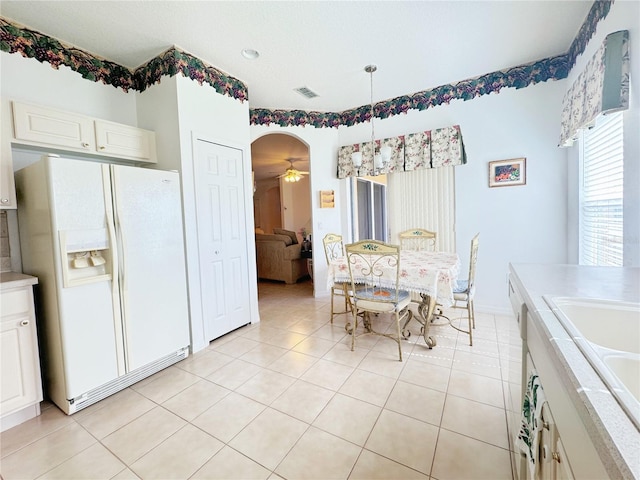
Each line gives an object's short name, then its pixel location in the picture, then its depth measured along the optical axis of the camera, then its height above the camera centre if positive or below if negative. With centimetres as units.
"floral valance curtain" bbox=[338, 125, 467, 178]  342 +90
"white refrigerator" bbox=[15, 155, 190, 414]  180 -27
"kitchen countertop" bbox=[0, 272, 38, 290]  169 -28
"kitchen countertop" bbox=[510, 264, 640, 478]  43 -34
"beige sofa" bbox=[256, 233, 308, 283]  535 -64
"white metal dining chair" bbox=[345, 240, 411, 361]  239 -54
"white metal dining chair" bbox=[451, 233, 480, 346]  267 -70
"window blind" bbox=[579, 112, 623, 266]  195 +16
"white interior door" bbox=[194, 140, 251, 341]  275 -10
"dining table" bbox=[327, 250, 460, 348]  242 -52
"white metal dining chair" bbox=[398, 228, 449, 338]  350 -27
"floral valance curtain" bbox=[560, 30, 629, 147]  164 +85
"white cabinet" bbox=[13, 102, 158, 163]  198 +79
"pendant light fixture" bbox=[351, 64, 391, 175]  304 +80
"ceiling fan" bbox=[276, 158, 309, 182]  695 +129
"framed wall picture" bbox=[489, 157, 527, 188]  315 +51
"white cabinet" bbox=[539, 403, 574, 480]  67 -62
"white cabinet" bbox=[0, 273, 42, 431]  169 -76
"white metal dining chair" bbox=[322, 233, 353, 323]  330 -33
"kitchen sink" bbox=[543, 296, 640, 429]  74 -38
